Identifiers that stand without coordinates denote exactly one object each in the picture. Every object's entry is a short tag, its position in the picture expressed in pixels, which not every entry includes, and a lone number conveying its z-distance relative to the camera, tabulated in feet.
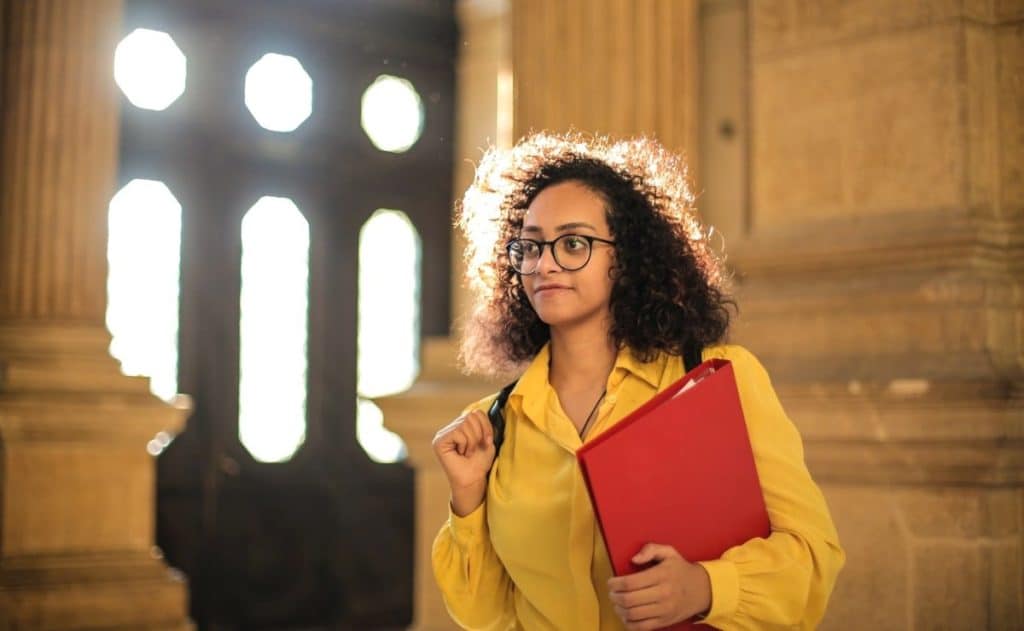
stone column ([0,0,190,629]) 18.42
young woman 6.66
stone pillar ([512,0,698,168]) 13.43
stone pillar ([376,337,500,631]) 16.43
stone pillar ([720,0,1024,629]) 10.70
